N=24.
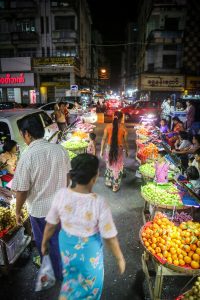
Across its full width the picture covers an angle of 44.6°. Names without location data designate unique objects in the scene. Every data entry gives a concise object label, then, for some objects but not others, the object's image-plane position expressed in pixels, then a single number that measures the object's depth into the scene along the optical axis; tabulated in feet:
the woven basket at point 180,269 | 10.12
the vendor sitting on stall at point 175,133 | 34.14
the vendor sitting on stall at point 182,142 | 28.73
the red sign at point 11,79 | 108.68
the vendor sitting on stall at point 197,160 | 18.59
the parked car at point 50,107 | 66.80
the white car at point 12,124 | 21.88
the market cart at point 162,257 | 10.27
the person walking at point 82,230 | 7.54
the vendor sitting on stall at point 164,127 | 38.91
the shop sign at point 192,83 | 115.75
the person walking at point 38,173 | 10.14
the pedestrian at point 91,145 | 28.04
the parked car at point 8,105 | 70.91
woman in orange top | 22.88
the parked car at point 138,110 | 72.59
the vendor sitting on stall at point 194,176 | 17.35
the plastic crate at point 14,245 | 12.71
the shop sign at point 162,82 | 116.67
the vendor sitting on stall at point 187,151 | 24.73
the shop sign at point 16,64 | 107.14
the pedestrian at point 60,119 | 42.47
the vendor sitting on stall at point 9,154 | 18.46
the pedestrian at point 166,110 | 58.24
